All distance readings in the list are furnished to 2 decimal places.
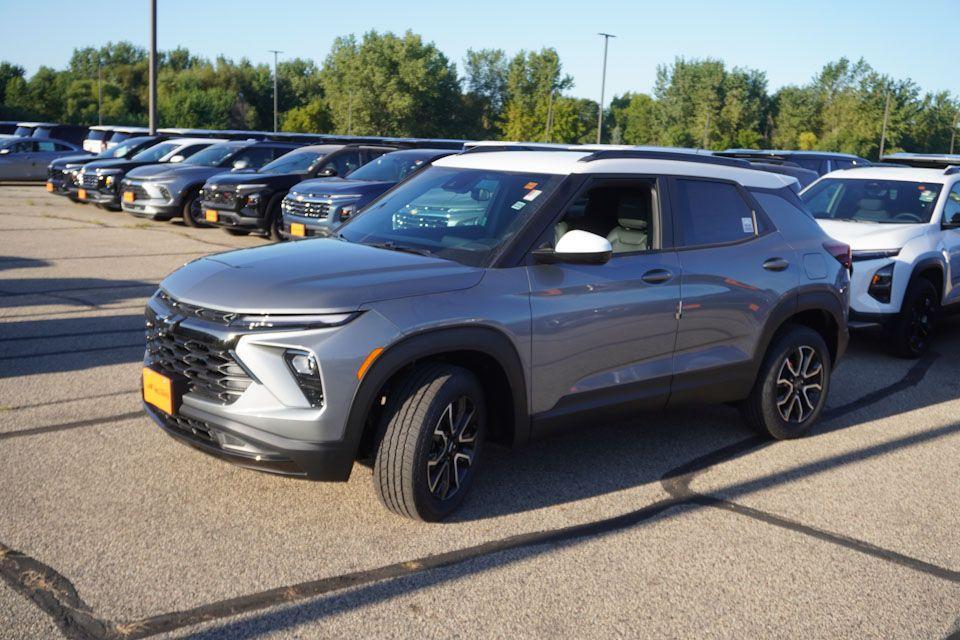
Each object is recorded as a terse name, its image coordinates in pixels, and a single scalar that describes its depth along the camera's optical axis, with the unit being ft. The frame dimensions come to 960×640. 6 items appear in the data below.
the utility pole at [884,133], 267.39
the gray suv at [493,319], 13.83
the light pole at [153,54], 90.33
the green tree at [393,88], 347.36
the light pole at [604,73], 195.62
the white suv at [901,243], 29.12
